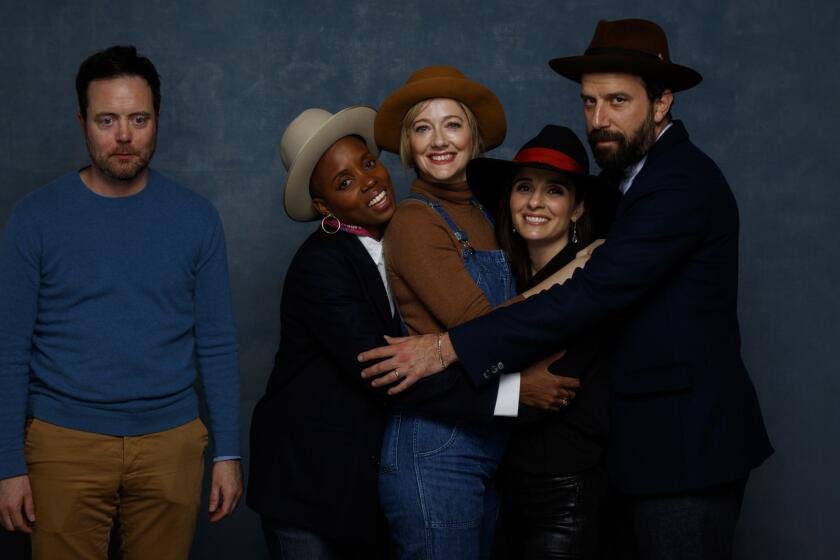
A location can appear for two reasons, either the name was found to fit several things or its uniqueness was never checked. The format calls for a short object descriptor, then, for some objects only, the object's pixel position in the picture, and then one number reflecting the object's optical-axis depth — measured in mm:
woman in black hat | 2654
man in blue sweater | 2777
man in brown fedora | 2584
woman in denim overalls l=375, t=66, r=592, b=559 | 2619
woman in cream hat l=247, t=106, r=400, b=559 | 2705
